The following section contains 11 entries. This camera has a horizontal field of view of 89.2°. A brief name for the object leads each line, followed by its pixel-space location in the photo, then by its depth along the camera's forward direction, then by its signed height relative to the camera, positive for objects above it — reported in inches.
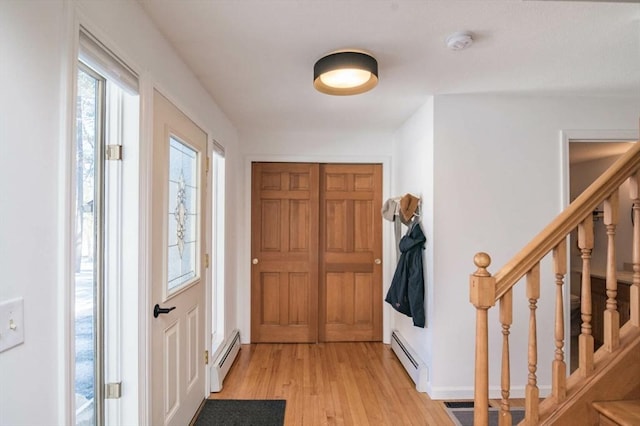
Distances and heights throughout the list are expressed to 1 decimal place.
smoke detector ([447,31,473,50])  66.0 +35.9
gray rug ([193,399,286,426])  85.0 -54.9
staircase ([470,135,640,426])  54.7 -19.7
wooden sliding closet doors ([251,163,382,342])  141.7 -18.0
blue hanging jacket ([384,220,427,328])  102.3 -21.7
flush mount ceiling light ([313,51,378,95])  71.5 +32.1
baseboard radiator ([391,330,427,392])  101.0 -50.9
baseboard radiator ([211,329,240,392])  100.0 -50.3
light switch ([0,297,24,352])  31.6 -11.1
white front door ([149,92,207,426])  66.1 -12.9
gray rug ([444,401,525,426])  85.4 -55.2
